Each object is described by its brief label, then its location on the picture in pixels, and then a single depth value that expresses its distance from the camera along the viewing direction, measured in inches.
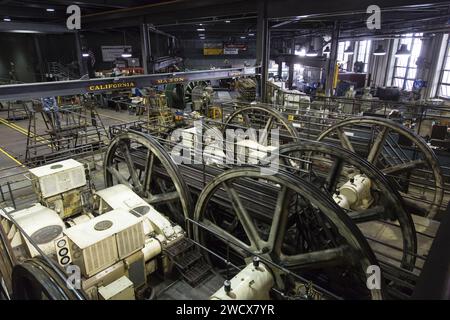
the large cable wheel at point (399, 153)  226.4
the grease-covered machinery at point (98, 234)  157.3
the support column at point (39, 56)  856.2
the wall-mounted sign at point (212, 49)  1037.8
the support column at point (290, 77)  788.6
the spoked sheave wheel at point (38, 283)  87.1
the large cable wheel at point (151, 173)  196.2
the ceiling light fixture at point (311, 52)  691.0
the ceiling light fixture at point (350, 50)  853.5
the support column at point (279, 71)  894.2
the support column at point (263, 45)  354.0
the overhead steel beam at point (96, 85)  186.4
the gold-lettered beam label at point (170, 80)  289.9
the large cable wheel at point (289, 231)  134.8
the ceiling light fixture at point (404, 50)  605.9
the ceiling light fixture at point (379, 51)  654.7
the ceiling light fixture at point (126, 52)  789.1
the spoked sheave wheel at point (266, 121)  308.2
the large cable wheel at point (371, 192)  176.1
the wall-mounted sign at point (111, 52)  908.6
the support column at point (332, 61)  574.6
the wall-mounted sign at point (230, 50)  1058.7
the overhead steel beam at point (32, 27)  546.0
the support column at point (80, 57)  631.9
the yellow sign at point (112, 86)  234.6
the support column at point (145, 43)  485.1
